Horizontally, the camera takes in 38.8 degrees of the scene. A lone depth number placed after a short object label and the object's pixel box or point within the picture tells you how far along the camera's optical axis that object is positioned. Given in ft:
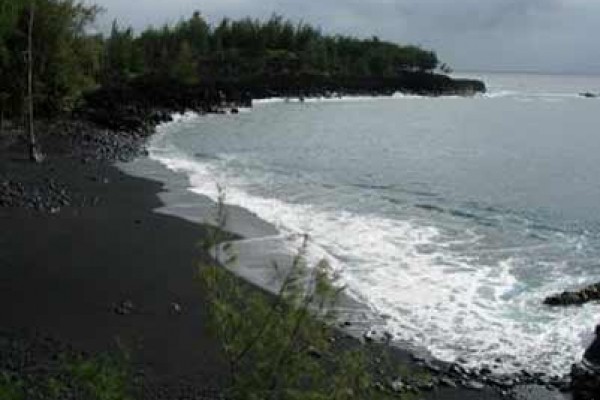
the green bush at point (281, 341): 18.66
